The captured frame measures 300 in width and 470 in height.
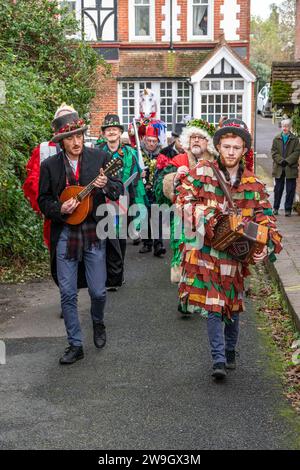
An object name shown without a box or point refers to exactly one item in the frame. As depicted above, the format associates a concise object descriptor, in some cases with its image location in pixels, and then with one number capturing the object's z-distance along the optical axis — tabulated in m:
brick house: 26.03
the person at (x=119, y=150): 8.92
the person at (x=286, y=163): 14.45
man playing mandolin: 6.12
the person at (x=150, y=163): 11.24
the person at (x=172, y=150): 10.37
